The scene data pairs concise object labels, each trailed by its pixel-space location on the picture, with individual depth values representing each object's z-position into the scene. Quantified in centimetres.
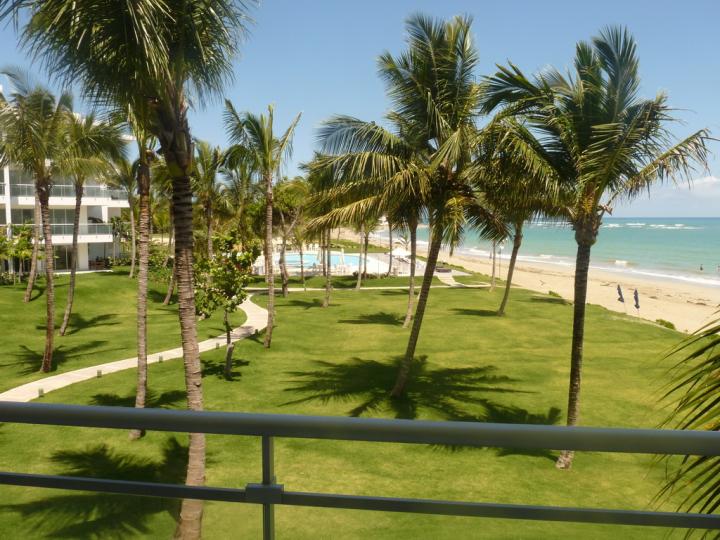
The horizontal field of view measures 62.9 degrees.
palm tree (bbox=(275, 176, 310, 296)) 3106
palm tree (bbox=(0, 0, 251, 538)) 769
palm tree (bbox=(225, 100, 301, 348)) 1978
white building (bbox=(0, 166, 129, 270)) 4069
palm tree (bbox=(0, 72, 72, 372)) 1758
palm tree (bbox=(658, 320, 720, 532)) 267
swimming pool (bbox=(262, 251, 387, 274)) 5525
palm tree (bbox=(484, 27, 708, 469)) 1105
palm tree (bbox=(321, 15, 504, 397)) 1435
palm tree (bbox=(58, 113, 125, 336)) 1838
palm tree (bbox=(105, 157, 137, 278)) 2939
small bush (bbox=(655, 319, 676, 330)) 2909
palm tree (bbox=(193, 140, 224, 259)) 3125
